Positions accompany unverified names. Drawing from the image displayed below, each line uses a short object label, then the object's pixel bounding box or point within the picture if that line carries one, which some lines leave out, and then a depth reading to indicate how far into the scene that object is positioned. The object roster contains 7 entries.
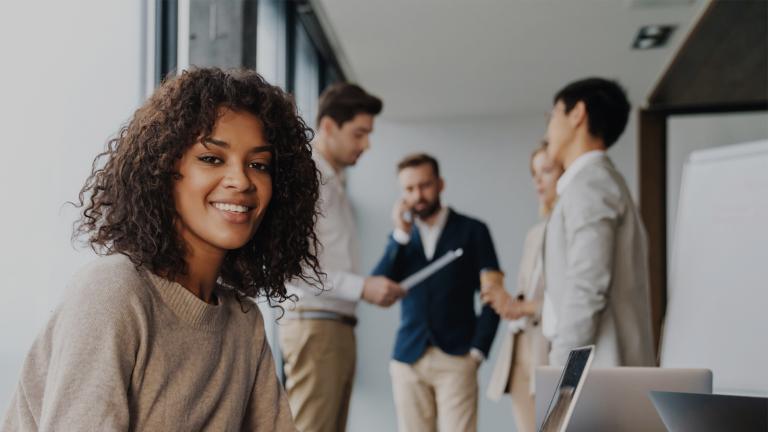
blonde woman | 2.94
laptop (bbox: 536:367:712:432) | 1.50
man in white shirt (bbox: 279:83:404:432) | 2.71
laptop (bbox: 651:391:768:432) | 1.11
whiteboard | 2.89
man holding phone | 3.49
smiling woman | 1.13
